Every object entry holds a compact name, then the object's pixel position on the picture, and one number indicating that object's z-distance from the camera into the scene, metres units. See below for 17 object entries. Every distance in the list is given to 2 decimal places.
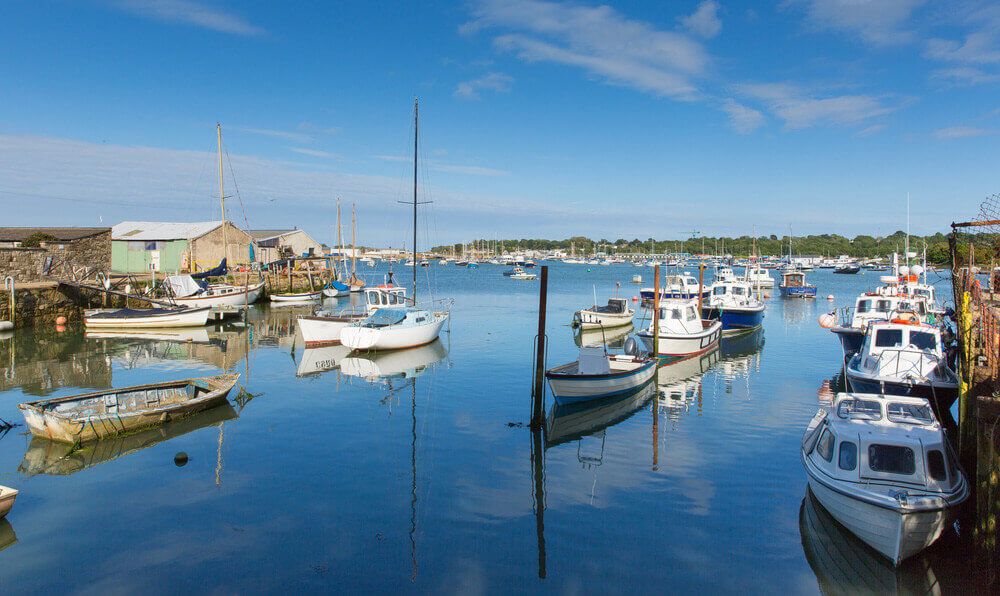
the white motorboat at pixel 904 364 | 18.56
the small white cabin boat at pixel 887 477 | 10.88
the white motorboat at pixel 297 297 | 58.24
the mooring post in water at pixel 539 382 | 18.75
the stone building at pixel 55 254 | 42.50
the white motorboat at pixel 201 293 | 46.69
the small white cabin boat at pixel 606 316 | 41.94
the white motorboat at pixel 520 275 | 117.68
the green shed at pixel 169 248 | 65.06
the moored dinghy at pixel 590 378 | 21.22
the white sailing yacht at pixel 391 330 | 31.44
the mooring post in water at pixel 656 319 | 28.31
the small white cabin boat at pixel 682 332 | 30.83
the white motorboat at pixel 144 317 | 39.66
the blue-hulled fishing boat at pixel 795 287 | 76.50
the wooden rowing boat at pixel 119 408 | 16.95
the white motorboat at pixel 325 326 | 33.94
